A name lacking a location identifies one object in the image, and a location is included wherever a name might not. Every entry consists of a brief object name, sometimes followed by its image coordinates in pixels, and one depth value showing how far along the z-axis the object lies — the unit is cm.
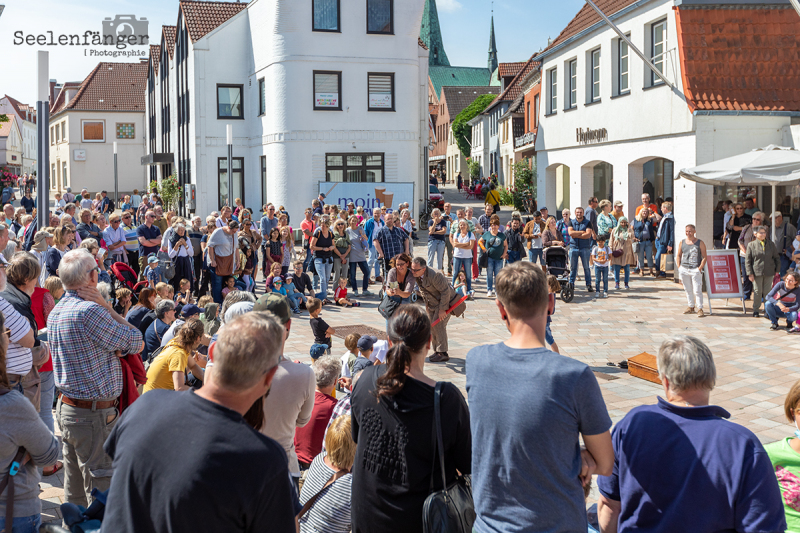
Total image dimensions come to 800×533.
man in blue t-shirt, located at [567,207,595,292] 1631
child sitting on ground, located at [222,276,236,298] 1310
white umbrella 1333
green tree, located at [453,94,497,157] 7044
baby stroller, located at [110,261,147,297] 1133
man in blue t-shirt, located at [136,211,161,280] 1406
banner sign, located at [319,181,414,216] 2644
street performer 928
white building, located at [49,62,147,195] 5103
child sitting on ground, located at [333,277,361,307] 1487
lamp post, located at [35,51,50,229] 679
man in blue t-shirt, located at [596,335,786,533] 269
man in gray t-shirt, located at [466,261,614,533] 279
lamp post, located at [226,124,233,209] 1606
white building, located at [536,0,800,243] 1644
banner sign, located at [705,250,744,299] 1383
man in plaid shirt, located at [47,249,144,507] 465
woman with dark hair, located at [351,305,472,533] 326
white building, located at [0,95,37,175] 9244
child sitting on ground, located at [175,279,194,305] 1163
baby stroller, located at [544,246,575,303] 1573
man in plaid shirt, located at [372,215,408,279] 1546
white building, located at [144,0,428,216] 2658
